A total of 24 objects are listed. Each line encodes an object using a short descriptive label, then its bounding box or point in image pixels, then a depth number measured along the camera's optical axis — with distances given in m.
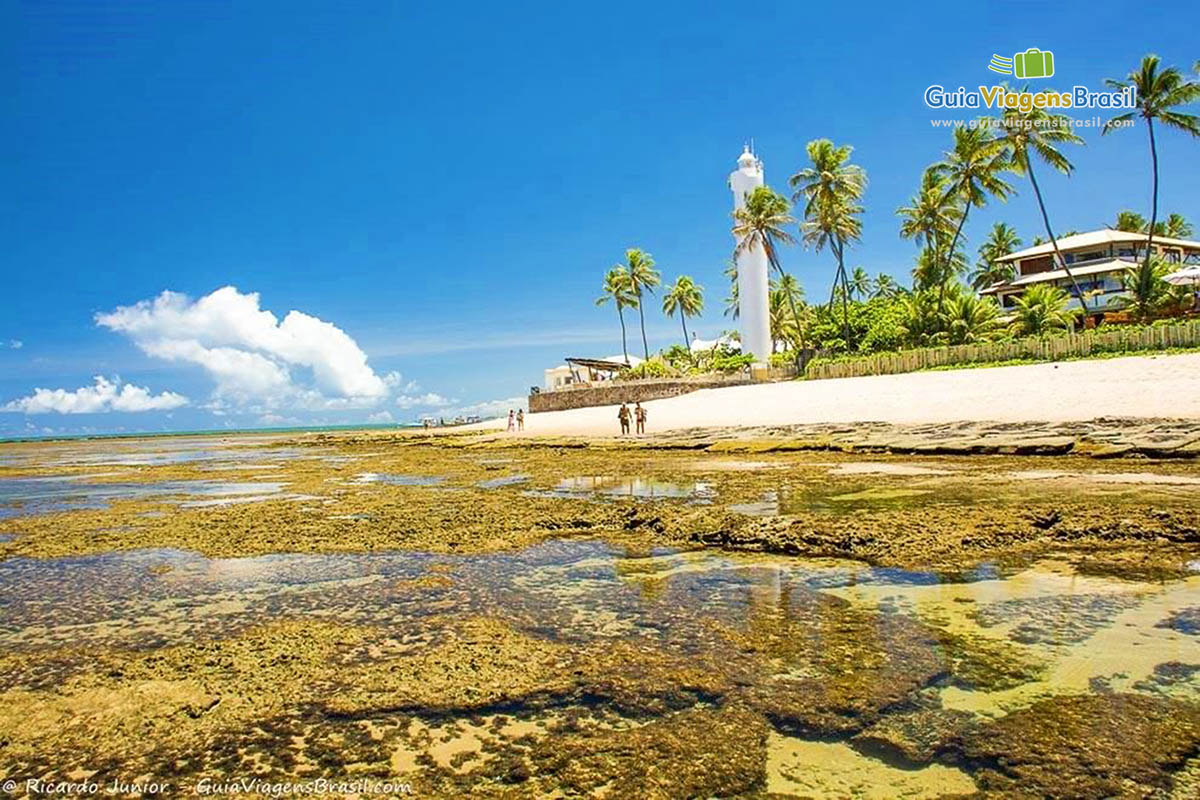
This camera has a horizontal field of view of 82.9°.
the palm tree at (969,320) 39.44
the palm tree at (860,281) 86.56
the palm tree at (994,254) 63.76
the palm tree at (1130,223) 62.44
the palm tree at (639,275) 70.75
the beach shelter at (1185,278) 33.62
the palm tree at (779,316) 66.91
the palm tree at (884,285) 80.38
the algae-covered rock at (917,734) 3.12
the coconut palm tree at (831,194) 47.00
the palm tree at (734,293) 74.75
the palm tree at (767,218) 53.84
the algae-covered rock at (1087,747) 2.75
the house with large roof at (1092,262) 46.78
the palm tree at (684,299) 75.88
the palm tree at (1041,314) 36.25
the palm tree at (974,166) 41.28
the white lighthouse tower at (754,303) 59.44
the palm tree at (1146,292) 35.47
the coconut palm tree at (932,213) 48.92
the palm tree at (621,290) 70.81
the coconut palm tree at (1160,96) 35.31
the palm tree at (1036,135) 38.75
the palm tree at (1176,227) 67.31
